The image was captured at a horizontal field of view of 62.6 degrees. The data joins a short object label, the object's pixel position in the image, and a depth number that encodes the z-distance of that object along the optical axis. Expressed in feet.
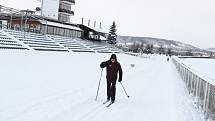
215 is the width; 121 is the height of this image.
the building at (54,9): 119.57
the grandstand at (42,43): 56.54
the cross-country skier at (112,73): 19.78
